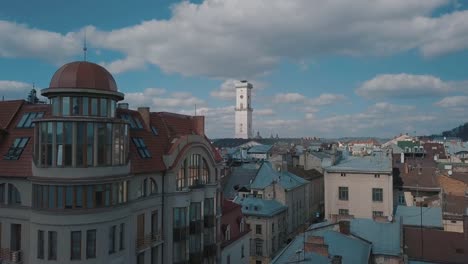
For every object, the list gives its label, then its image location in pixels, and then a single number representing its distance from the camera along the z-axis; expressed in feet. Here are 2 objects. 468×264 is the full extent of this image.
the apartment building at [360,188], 168.86
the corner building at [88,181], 75.56
